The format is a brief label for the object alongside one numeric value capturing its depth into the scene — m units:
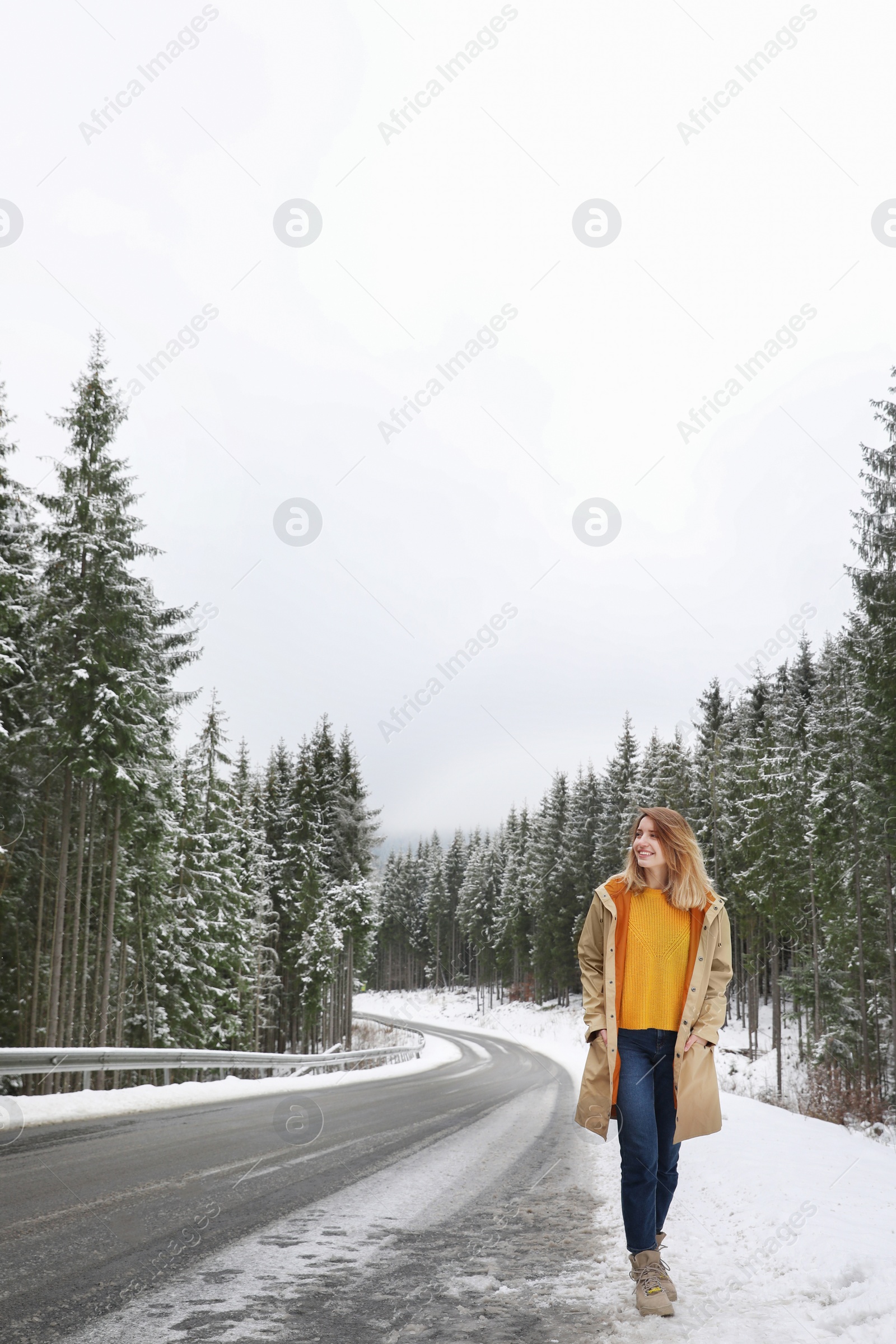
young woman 4.01
